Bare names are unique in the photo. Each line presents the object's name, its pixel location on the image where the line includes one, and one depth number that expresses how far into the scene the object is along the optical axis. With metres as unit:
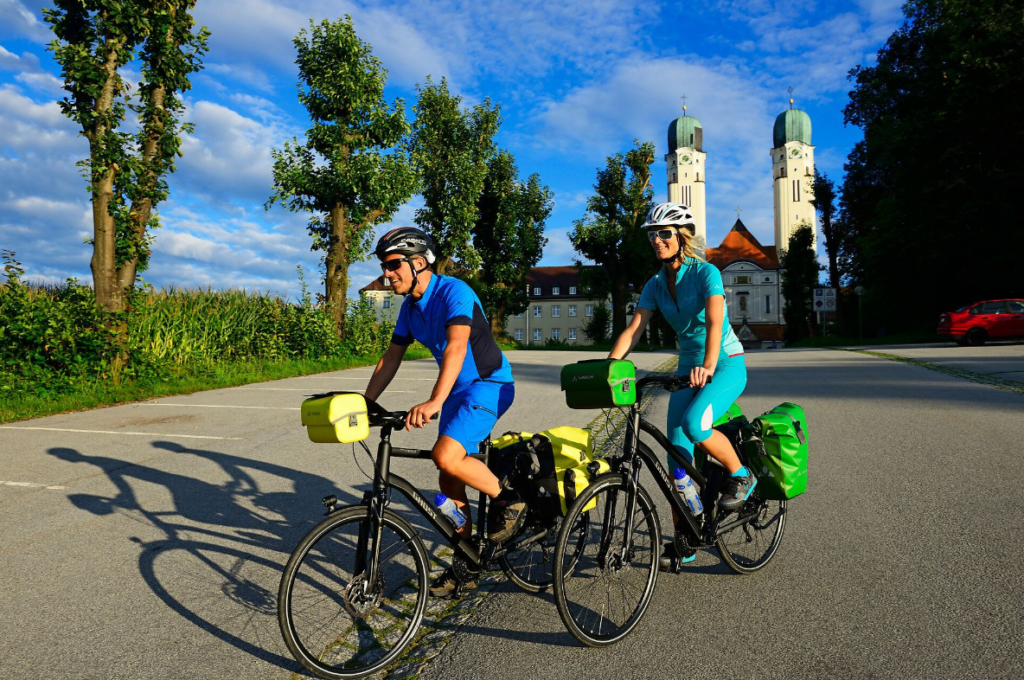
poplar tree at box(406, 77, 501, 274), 35.28
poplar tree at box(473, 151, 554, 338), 42.62
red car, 25.14
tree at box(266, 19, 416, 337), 22.45
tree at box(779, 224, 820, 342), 65.75
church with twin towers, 103.94
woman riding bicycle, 3.62
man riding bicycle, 3.22
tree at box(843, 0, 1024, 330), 29.45
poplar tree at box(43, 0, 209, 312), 12.54
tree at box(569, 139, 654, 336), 46.41
